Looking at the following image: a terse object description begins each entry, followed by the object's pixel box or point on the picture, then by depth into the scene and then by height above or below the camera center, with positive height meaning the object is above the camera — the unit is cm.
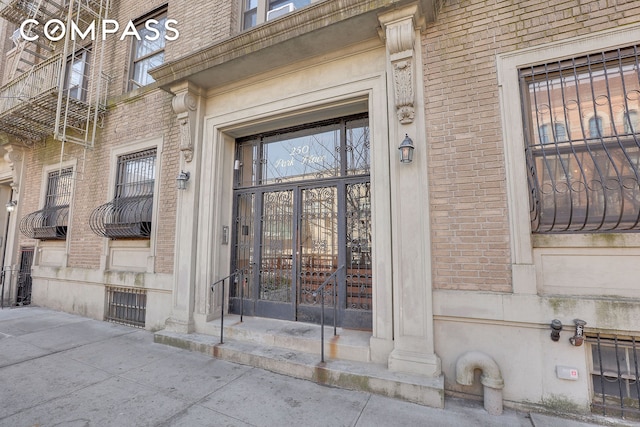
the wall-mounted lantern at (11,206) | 841 +129
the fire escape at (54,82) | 664 +422
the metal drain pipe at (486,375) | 284 -125
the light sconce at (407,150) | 340 +117
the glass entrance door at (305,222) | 438 +48
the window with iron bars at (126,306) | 588 -114
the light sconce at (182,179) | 512 +125
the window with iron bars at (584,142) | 295 +116
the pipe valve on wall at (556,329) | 280 -75
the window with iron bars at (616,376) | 272 -119
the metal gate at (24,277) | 831 -74
